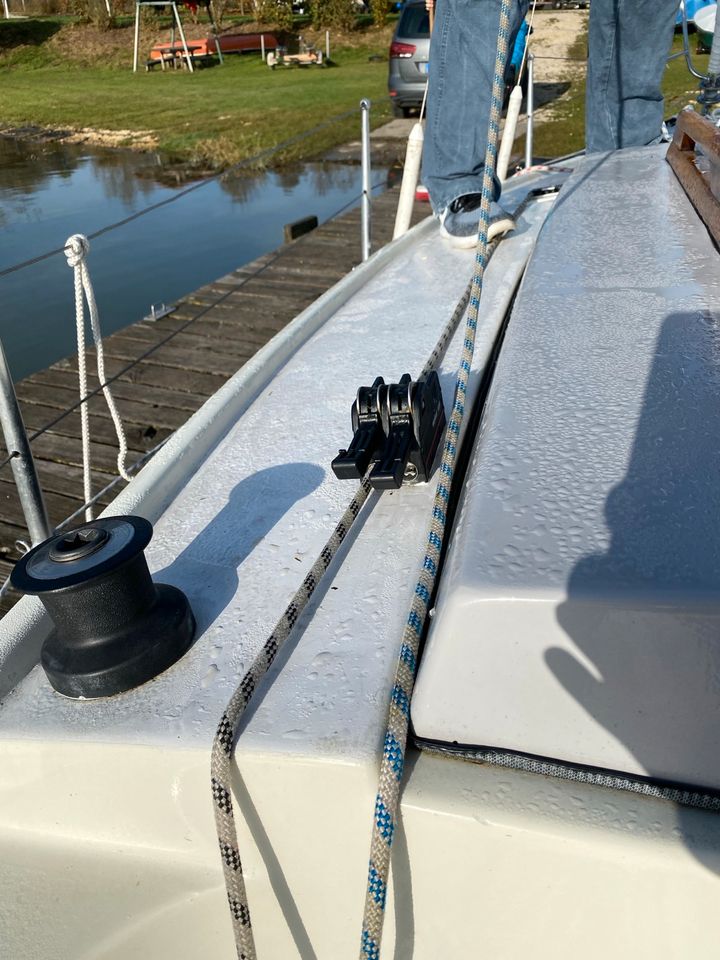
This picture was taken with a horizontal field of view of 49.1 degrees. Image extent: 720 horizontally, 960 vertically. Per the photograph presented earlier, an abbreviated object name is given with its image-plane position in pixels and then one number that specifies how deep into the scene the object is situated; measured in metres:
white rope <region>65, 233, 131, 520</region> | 1.71
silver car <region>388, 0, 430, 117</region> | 11.61
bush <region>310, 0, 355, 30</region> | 24.67
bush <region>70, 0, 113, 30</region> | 26.09
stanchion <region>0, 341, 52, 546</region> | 1.46
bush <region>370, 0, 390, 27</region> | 23.91
